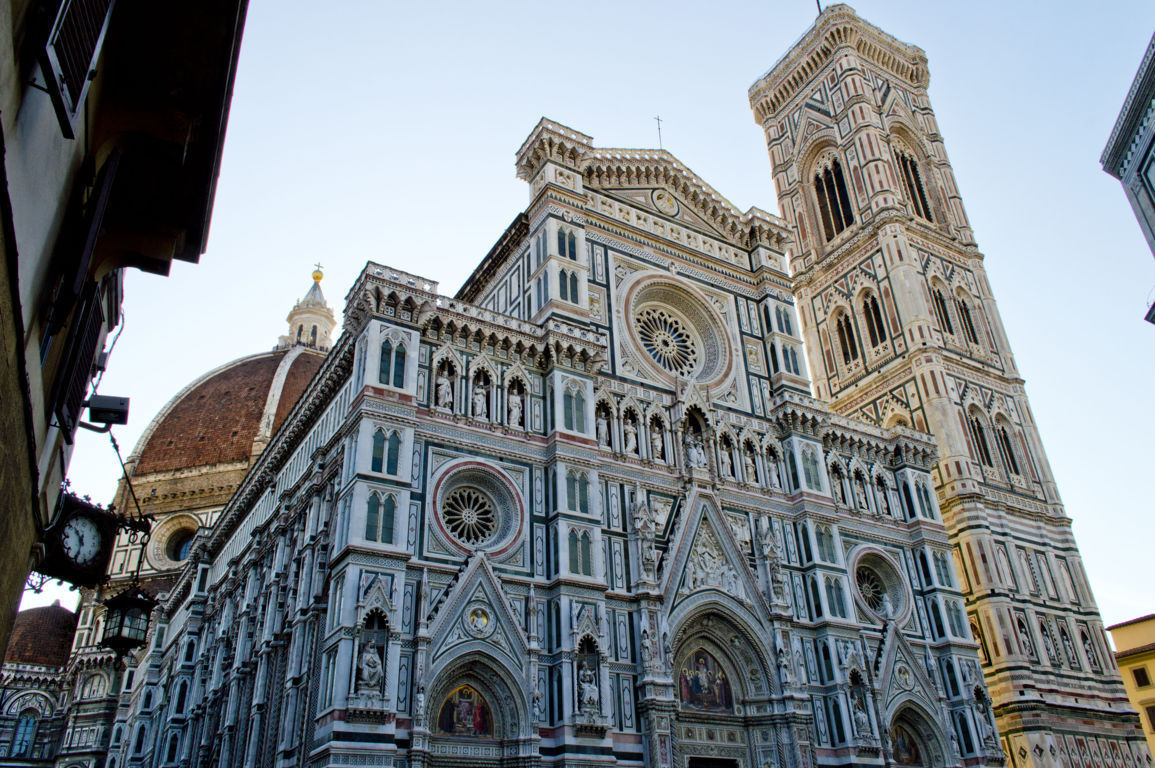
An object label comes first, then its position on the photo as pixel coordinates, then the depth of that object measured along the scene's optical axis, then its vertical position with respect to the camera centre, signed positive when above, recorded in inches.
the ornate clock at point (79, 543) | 395.5 +148.3
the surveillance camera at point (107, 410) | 414.6 +205.4
